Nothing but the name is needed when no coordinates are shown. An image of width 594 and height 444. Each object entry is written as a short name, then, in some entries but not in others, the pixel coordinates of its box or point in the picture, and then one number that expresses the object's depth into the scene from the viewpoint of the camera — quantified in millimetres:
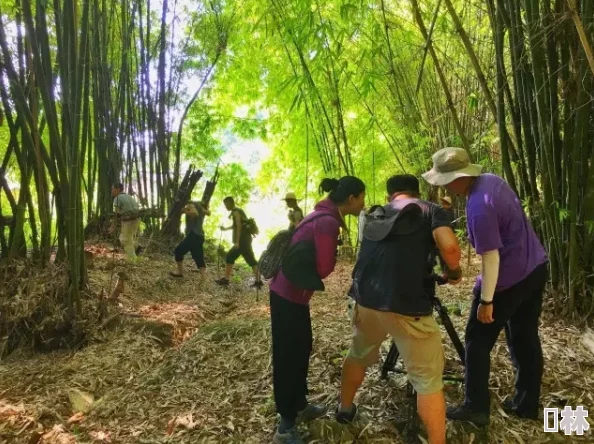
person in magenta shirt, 1825
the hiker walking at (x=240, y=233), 5189
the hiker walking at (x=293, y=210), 5355
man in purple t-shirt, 1700
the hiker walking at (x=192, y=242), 5391
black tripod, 1798
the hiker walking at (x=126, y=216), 5348
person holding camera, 1574
